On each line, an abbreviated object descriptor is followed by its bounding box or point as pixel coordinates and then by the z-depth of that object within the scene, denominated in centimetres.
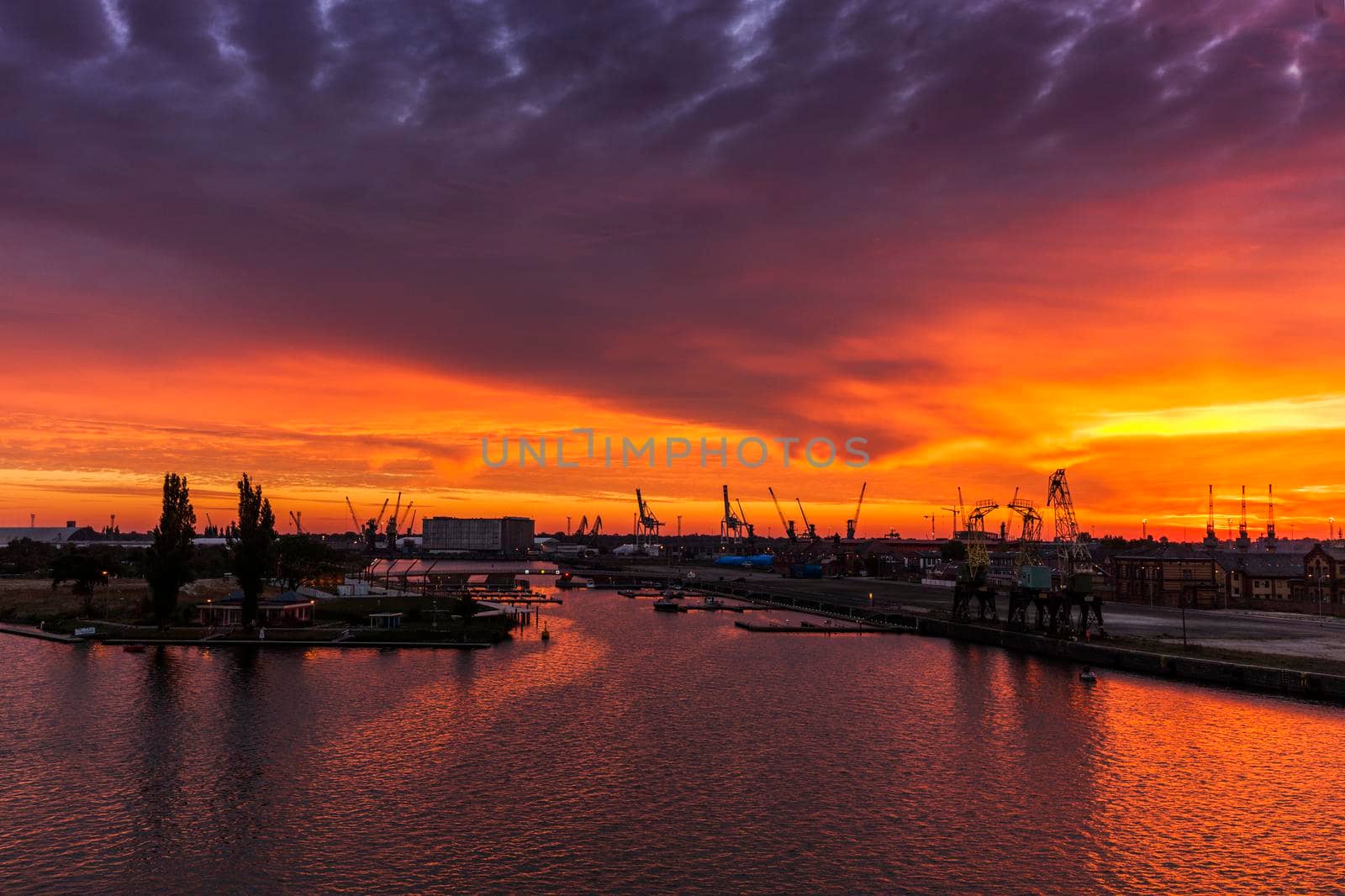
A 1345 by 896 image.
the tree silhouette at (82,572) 13262
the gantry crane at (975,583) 13200
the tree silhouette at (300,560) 15825
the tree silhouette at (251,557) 10938
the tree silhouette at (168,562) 11000
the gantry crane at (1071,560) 10900
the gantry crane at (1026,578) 11781
